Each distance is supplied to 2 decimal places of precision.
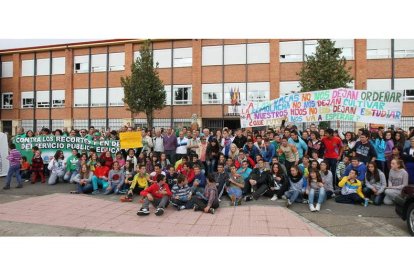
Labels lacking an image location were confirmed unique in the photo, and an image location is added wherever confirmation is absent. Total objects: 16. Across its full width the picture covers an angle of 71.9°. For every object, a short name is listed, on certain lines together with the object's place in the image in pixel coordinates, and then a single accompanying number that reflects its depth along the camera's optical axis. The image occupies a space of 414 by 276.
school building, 23.95
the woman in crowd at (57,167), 10.62
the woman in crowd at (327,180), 7.89
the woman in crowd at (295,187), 7.70
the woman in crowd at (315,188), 7.33
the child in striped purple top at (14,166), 10.20
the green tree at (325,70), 18.33
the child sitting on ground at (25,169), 11.23
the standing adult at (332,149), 8.70
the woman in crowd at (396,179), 7.32
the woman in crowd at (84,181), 9.31
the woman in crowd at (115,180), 9.10
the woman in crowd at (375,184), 7.46
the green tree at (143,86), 22.58
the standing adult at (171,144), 10.31
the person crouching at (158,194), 7.33
